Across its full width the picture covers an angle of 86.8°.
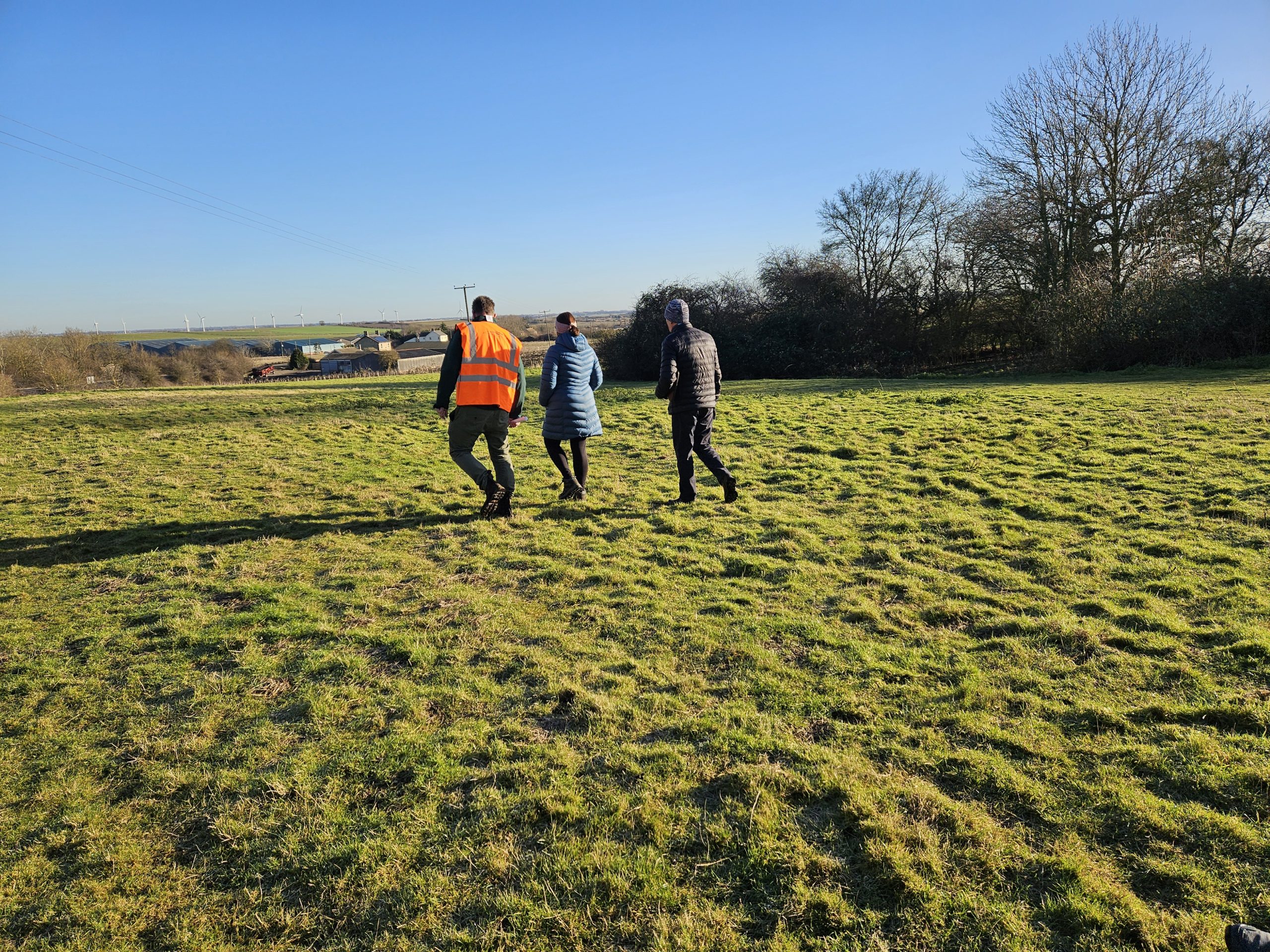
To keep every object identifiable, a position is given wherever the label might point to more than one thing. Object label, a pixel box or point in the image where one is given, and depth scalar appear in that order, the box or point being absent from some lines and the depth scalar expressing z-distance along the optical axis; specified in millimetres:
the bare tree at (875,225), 32188
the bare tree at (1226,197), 22109
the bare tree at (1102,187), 22625
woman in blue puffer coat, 6848
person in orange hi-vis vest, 6355
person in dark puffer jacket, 6668
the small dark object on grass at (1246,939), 1854
